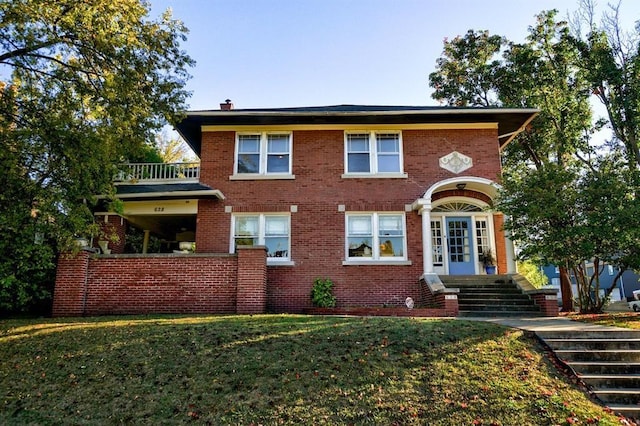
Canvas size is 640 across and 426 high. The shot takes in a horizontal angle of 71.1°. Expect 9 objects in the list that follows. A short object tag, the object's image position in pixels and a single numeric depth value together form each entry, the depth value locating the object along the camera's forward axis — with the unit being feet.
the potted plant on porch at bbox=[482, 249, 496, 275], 48.55
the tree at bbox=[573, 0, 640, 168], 49.55
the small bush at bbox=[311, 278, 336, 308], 43.73
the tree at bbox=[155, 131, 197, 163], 103.55
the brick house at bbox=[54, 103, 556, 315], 46.01
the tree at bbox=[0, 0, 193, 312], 31.30
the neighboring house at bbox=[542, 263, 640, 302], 135.74
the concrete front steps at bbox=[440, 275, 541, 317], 39.85
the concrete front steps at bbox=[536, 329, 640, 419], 20.75
